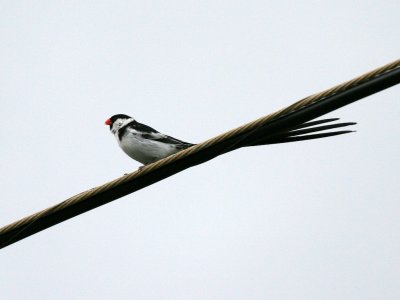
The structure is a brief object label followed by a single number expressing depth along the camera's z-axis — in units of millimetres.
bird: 16359
